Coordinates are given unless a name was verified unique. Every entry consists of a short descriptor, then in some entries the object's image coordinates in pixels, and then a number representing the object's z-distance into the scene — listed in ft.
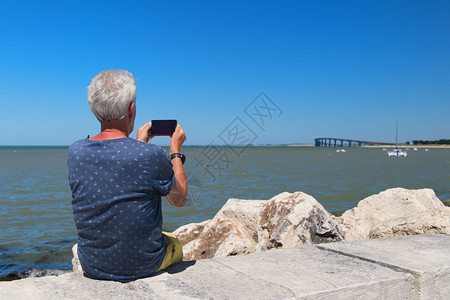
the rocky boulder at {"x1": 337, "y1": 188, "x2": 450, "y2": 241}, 14.61
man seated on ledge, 7.55
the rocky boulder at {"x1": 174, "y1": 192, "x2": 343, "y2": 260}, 14.73
